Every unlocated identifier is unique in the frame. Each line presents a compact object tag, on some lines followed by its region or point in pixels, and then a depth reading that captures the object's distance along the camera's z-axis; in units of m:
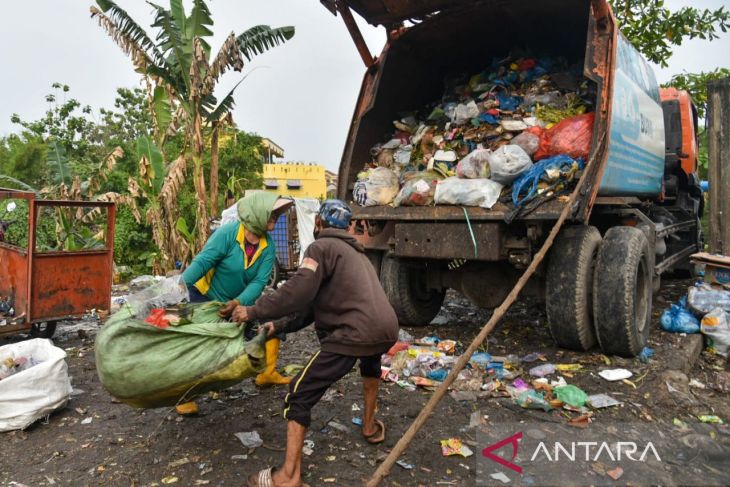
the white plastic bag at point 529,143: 3.91
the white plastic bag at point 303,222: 8.84
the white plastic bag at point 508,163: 3.73
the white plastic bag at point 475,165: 3.93
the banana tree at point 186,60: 8.28
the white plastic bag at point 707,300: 4.51
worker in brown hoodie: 2.30
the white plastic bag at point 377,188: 4.37
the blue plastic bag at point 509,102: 4.49
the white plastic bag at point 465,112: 4.51
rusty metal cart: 4.30
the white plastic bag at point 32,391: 2.90
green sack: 2.35
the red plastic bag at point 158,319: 2.54
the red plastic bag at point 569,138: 3.76
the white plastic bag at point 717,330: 4.23
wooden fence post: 5.90
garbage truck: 3.67
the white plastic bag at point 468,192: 3.74
